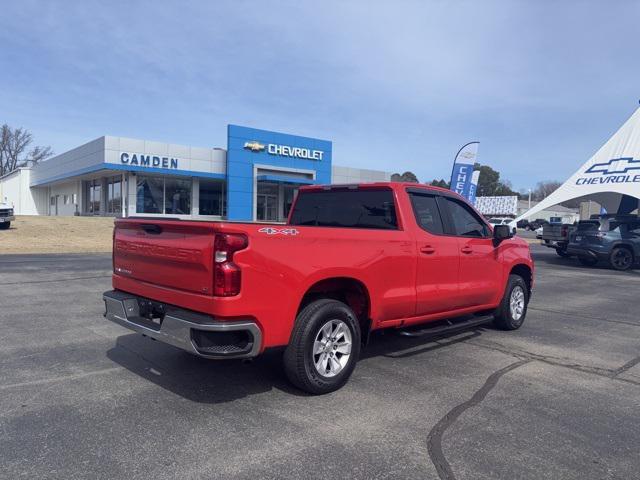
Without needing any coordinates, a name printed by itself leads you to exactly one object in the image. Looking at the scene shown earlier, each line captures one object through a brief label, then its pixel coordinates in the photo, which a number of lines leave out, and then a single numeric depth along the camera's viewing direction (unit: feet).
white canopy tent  68.85
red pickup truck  13.07
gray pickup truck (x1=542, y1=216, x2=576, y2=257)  63.36
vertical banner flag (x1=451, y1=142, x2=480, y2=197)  80.41
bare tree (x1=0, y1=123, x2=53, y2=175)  239.91
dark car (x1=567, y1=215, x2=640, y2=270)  57.41
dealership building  104.42
